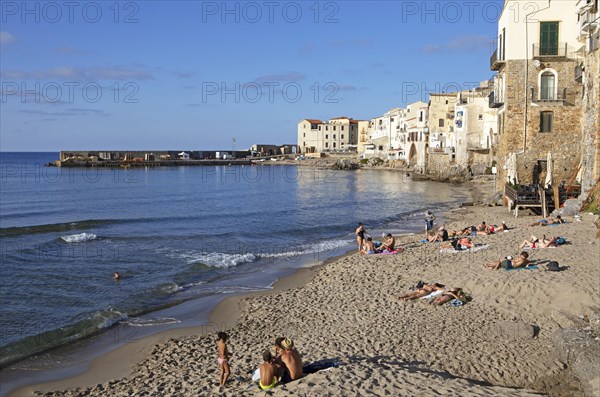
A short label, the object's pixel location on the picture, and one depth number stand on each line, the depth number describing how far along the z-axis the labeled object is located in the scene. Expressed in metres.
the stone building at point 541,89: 30.48
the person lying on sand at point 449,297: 14.23
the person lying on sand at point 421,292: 14.93
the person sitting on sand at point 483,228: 24.26
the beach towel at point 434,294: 14.77
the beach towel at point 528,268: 15.98
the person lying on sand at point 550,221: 23.31
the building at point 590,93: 24.66
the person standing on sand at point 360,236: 22.97
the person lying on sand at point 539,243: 18.86
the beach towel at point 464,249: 20.36
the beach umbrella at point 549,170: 30.88
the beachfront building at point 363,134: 125.31
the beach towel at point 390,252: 21.88
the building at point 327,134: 142.50
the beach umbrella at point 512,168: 31.70
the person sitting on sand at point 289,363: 9.10
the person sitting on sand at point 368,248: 22.25
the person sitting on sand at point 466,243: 20.78
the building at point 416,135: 78.82
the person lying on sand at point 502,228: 24.08
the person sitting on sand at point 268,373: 8.91
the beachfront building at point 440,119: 73.31
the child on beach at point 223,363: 9.77
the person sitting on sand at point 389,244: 22.28
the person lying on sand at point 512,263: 16.17
